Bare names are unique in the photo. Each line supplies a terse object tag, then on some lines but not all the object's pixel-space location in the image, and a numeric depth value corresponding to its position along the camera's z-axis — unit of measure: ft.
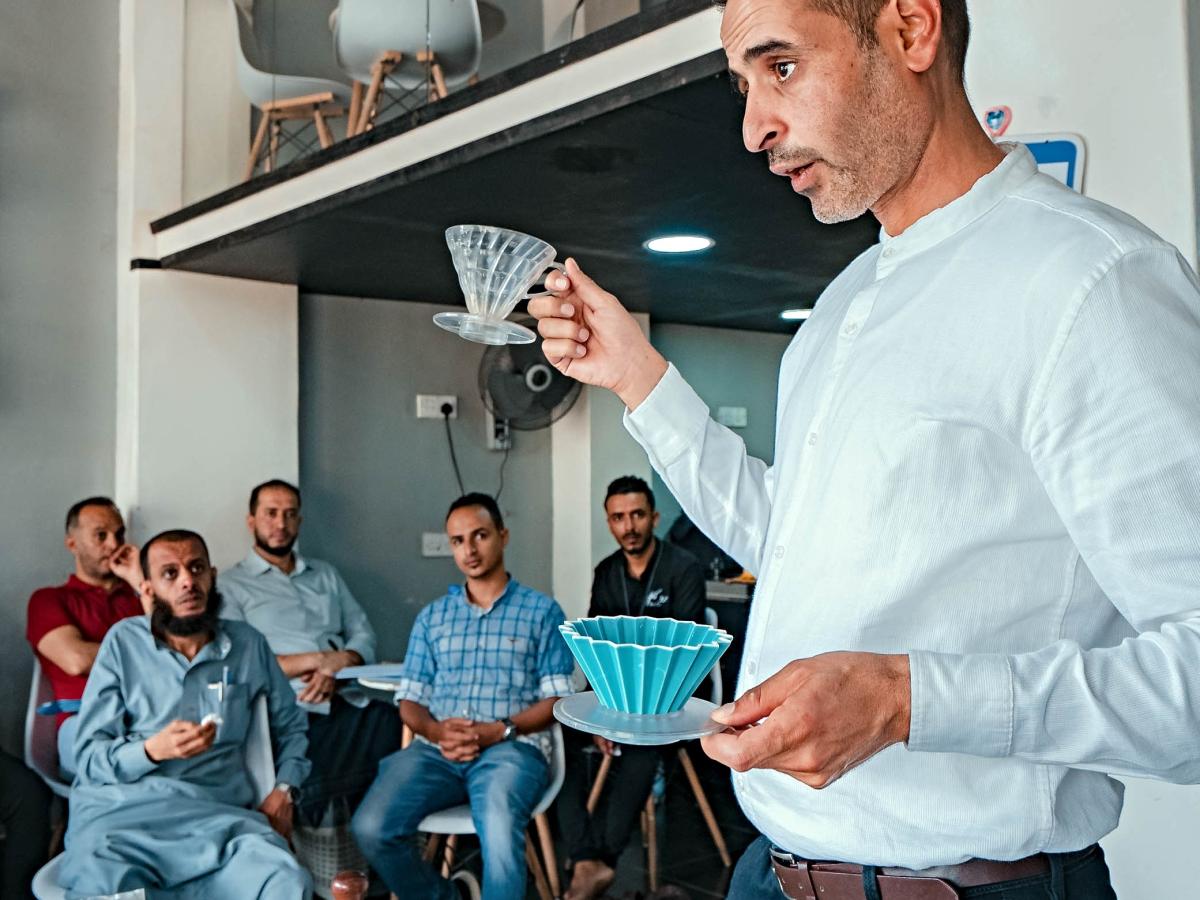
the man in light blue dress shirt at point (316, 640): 13.83
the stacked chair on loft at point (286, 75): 15.46
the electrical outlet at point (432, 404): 18.94
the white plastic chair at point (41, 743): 12.95
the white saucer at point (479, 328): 4.75
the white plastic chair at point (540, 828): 11.08
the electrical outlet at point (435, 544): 18.99
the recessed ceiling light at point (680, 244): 14.14
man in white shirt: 2.64
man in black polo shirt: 14.76
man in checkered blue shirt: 10.87
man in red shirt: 13.06
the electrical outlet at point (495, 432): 19.72
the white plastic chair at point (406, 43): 13.60
